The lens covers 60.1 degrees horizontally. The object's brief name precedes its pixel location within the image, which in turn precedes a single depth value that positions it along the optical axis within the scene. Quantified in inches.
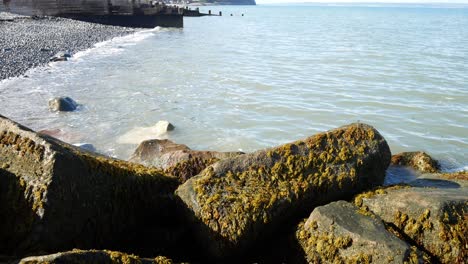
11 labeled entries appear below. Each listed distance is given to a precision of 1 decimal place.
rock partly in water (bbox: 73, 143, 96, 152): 368.4
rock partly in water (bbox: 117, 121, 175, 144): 407.6
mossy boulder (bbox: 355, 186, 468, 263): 150.2
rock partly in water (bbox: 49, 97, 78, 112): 492.1
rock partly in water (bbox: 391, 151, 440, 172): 301.5
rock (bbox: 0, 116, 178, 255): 133.9
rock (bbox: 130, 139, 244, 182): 222.5
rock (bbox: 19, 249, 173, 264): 101.5
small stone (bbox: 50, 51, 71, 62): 851.1
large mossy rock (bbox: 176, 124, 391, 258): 154.9
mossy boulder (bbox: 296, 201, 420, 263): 136.8
